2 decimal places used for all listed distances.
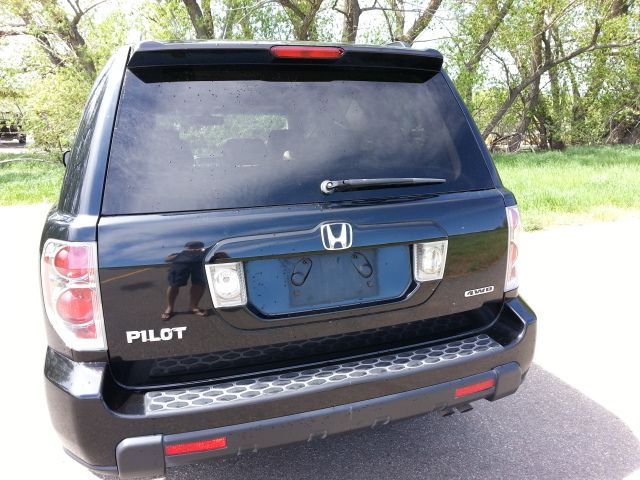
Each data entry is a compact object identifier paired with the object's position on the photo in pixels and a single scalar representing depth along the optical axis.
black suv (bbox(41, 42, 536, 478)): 1.81
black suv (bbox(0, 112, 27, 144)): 26.11
